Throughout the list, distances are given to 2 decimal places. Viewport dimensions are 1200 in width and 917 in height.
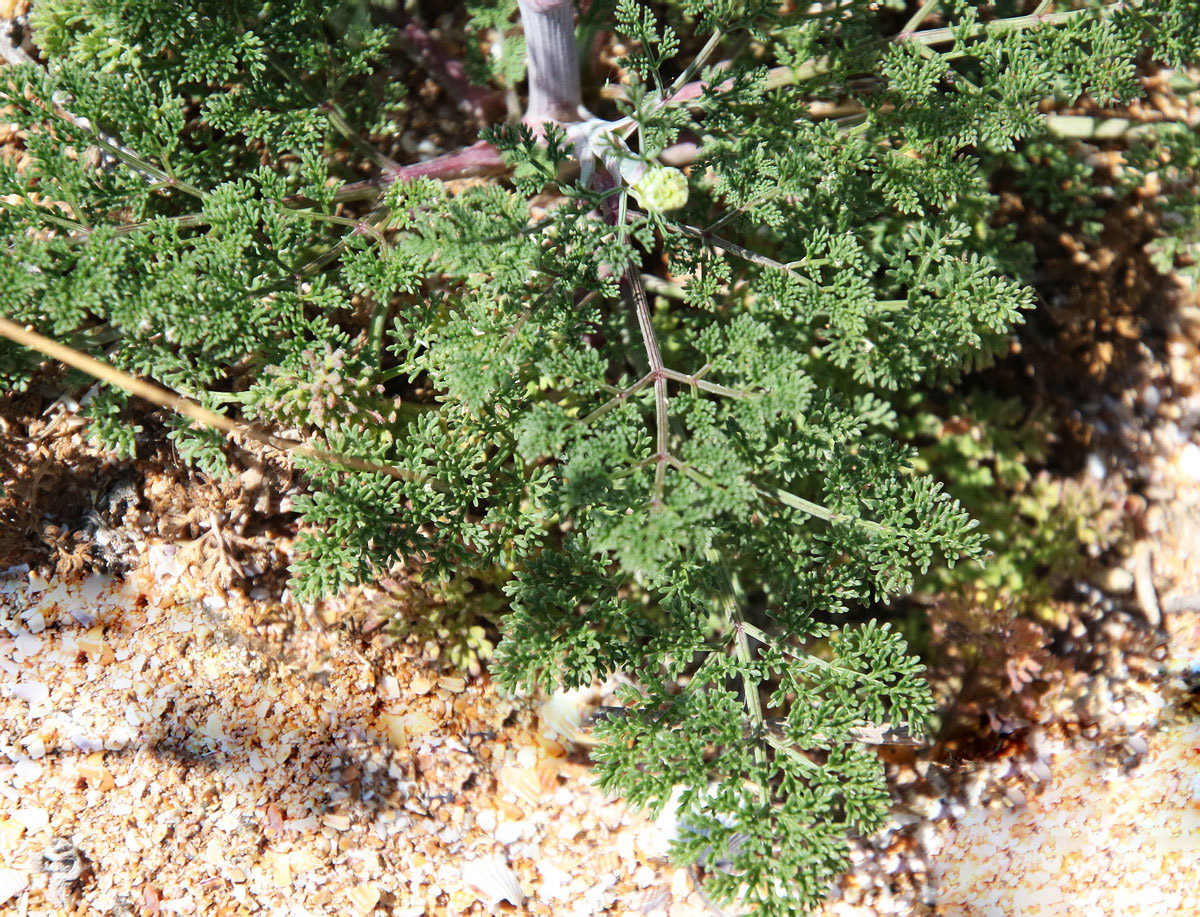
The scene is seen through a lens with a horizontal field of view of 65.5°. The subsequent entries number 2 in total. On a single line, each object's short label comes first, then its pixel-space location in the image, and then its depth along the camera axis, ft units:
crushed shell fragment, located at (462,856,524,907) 8.86
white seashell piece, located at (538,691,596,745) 9.38
